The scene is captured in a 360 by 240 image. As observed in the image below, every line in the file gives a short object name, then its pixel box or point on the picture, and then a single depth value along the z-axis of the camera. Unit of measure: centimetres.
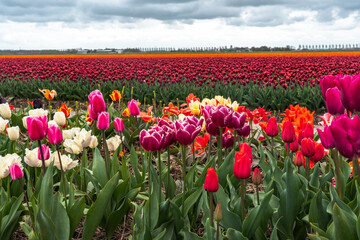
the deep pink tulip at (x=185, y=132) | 193
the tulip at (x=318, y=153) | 224
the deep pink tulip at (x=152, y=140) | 181
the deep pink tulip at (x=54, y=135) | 215
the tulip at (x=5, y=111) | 336
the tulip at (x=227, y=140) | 254
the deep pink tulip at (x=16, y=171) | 195
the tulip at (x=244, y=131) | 244
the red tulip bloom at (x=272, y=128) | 248
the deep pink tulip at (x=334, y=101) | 187
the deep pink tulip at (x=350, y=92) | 166
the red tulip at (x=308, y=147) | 210
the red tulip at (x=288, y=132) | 212
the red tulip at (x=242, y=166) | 170
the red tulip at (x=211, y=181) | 158
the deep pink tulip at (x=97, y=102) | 229
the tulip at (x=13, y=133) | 270
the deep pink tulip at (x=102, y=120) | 228
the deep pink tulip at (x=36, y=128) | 193
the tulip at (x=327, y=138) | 155
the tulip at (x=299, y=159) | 226
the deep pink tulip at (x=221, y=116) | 210
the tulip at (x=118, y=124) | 267
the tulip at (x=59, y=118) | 307
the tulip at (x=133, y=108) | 279
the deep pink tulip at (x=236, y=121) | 215
